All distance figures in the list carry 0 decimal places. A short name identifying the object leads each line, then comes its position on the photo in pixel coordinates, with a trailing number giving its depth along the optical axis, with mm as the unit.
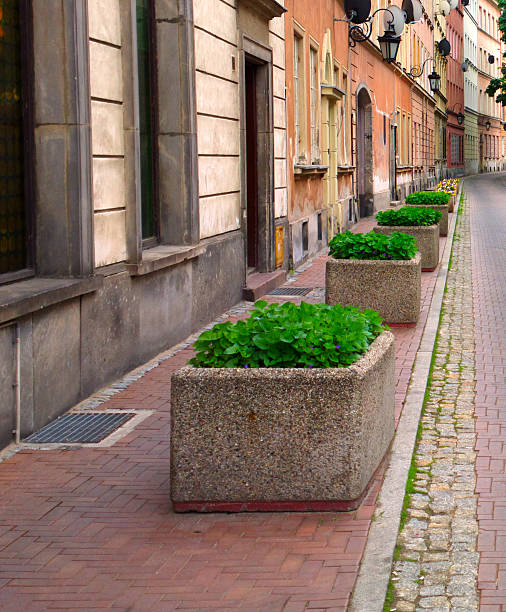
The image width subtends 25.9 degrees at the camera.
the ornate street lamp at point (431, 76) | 40250
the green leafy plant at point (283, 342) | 5195
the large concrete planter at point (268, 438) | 5023
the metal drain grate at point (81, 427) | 6715
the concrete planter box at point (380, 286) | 10969
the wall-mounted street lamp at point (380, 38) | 23625
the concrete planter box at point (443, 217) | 21938
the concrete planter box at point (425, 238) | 15758
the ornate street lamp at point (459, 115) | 74275
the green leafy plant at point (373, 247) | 11117
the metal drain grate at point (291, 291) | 14227
